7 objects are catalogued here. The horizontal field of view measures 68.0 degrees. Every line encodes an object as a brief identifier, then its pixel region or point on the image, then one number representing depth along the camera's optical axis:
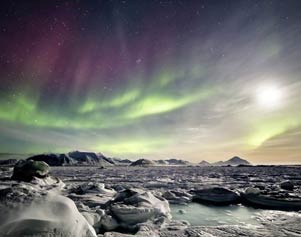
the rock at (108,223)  6.51
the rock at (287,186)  15.15
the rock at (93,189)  12.43
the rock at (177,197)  11.76
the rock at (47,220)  3.72
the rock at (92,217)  6.22
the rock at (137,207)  7.16
